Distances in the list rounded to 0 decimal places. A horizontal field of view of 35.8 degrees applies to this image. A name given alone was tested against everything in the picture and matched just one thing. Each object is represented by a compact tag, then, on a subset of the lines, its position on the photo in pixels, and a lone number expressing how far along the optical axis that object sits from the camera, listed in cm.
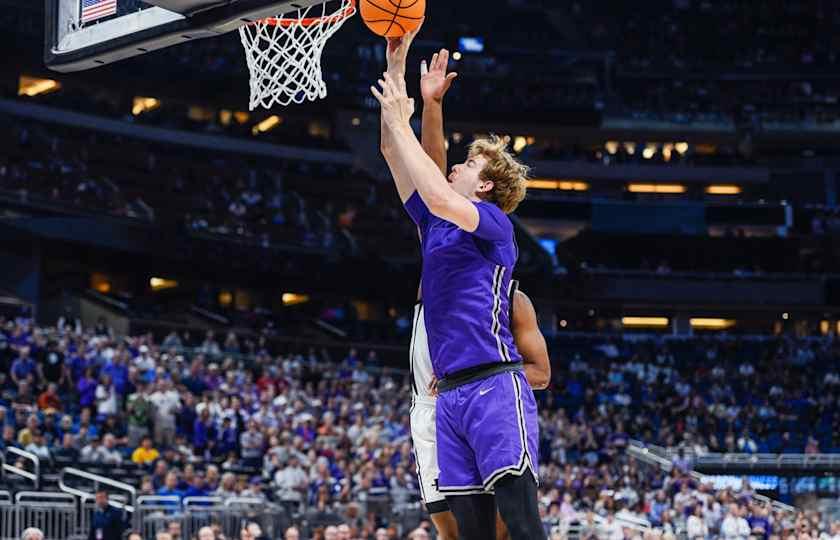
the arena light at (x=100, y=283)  3544
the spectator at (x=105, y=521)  1422
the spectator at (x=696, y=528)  1778
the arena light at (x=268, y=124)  4206
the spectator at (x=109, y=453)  1683
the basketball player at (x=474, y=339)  446
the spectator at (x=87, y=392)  1886
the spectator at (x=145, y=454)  1730
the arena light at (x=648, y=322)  4412
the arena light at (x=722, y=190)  4728
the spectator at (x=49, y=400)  1831
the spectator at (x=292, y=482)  1708
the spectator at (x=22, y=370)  1905
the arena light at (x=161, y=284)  3694
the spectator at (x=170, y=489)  1570
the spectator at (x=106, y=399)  1859
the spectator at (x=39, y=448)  1612
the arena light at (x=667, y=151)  4666
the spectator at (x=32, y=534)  930
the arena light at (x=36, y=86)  3725
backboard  569
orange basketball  502
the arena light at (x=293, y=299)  3959
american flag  625
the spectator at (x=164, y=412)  1870
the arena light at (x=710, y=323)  4462
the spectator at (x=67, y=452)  1631
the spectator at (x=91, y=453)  1673
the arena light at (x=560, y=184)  4644
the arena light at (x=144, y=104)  4028
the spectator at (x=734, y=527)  1753
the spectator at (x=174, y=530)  1338
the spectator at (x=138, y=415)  1831
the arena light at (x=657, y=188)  4753
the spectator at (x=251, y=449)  1897
